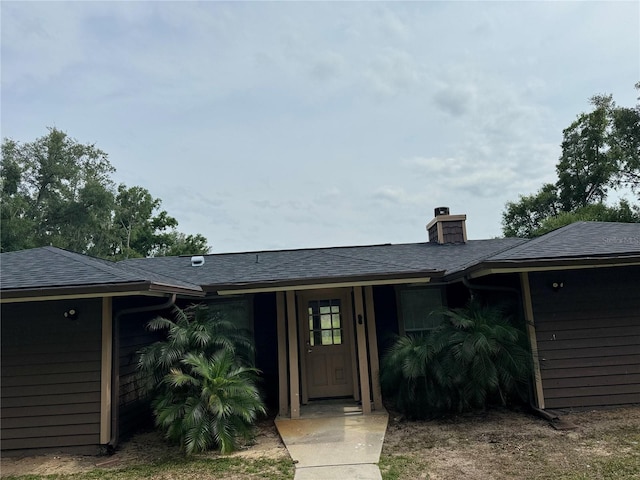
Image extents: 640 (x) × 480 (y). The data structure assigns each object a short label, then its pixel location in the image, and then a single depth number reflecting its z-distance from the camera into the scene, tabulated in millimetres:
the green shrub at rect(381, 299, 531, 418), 5117
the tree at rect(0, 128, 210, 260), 21250
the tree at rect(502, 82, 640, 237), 19516
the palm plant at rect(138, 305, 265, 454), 4535
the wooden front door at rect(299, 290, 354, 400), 6734
